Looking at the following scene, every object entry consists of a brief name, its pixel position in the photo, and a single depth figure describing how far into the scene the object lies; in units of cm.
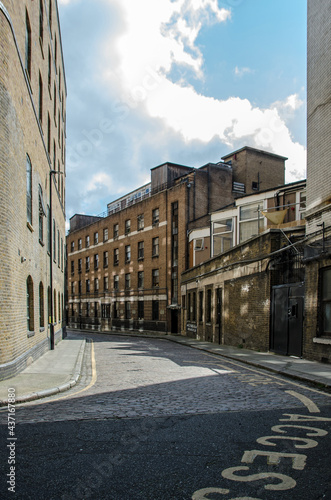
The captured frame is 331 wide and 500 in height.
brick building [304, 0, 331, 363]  1201
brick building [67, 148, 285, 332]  3644
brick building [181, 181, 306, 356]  1437
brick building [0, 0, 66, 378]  959
